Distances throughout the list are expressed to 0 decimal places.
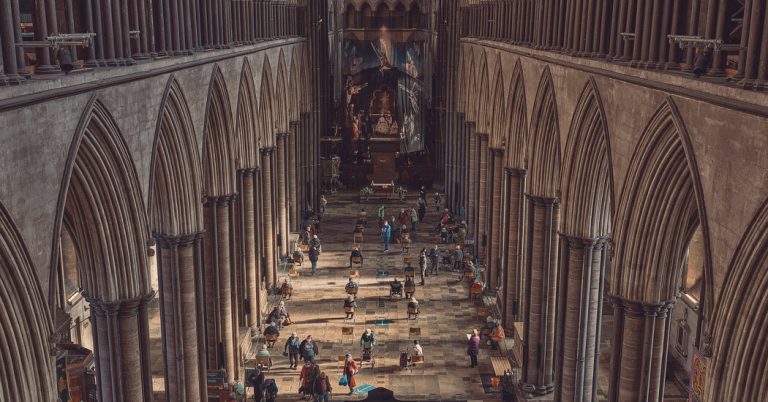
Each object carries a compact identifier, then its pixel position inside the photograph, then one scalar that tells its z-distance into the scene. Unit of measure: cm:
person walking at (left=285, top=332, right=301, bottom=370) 2239
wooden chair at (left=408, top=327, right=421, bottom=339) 2366
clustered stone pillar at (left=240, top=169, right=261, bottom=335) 2436
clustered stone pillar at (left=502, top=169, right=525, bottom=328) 2394
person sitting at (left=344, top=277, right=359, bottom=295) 2688
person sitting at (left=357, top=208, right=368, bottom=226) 3692
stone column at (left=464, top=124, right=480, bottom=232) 3356
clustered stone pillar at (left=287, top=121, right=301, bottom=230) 3494
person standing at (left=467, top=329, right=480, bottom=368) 2252
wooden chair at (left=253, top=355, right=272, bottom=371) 2211
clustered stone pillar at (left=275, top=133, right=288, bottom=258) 3180
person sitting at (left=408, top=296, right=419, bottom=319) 2578
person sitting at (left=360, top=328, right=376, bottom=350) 2283
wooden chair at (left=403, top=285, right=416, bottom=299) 2744
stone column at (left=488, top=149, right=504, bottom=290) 2714
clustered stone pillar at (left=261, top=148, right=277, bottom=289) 2772
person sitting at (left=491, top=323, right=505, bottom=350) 2400
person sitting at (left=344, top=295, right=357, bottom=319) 2573
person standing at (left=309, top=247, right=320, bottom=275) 3059
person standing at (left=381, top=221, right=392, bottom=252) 3359
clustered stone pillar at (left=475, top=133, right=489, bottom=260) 3123
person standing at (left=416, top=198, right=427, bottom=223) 3884
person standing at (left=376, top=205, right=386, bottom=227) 3653
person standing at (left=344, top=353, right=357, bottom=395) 2100
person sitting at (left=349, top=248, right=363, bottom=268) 3122
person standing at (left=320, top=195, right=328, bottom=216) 4084
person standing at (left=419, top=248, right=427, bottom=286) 2984
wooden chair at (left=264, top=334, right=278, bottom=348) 2347
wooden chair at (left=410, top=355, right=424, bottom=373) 2219
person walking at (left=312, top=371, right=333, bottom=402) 1991
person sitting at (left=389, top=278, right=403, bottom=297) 2800
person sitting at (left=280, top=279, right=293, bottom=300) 2761
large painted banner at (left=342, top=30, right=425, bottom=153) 4728
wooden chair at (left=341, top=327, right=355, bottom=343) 2391
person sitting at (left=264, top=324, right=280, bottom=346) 2347
